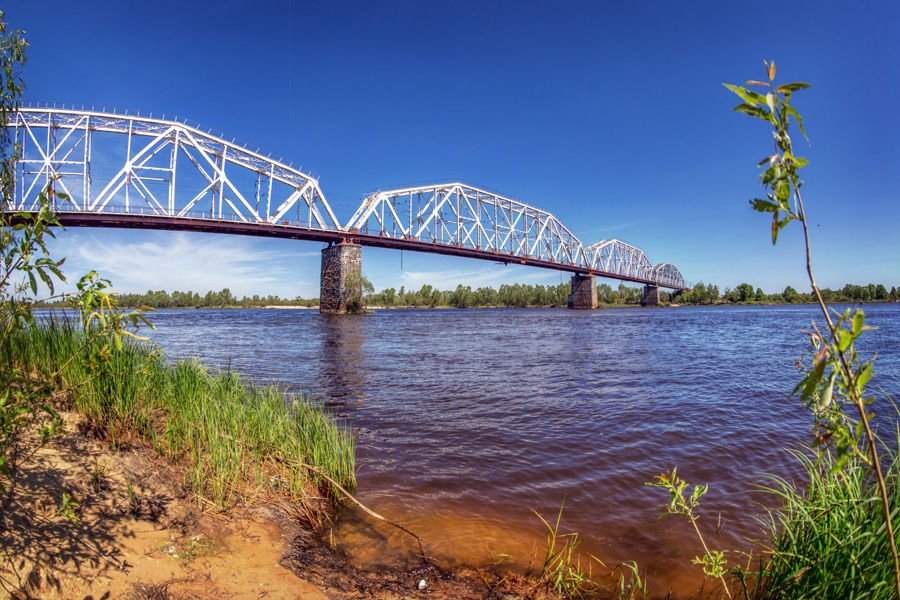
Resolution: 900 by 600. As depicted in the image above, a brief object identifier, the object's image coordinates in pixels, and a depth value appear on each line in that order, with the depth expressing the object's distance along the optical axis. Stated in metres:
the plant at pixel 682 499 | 2.63
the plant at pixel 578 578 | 3.25
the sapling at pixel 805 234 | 1.32
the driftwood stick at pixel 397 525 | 3.65
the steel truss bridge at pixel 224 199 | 46.03
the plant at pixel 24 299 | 2.18
